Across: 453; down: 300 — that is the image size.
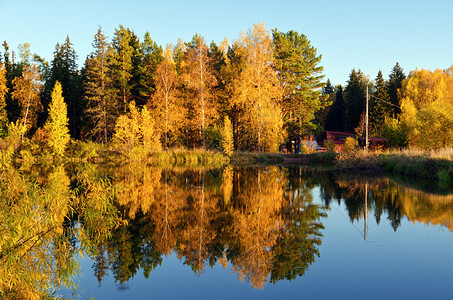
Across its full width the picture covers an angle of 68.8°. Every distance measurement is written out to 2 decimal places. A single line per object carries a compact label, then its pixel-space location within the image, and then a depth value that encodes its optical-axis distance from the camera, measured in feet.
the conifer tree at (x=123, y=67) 146.41
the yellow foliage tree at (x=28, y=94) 144.56
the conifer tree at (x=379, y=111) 208.64
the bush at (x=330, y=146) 161.75
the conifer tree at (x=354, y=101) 243.60
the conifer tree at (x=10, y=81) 159.43
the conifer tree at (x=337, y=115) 274.32
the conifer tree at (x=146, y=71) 150.10
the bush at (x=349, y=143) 141.66
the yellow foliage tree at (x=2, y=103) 141.59
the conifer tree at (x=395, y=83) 215.51
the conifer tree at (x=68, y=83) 166.40
